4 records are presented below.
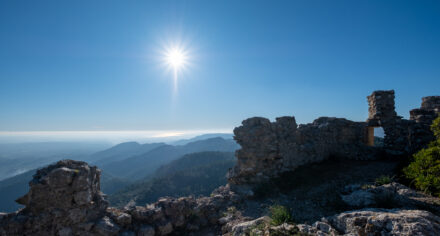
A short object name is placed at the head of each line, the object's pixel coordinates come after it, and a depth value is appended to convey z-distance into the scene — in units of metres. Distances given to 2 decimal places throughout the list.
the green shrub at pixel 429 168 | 6.50
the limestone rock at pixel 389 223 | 3.69
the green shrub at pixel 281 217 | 5.23
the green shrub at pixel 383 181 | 8.08
